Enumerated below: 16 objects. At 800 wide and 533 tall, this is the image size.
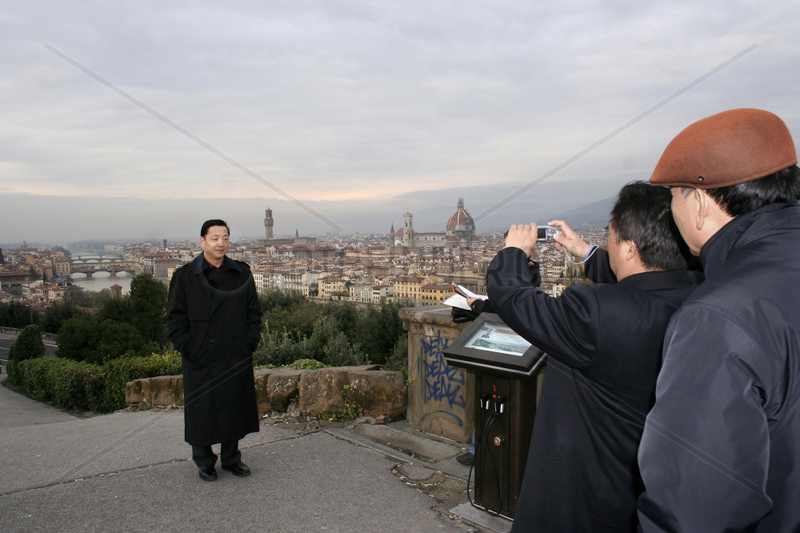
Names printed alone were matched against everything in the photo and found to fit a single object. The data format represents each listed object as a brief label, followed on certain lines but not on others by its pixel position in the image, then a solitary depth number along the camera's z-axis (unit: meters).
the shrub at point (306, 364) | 6.30
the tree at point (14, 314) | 52.06
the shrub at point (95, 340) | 28.00
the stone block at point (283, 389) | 5.11
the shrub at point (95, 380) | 8.34
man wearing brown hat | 0.95
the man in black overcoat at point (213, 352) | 3.57
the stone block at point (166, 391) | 6.15
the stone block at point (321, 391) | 4.83
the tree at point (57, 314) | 47.78
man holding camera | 1.52
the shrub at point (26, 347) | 20.59
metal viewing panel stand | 2.85
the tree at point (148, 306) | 31.44
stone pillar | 3.96
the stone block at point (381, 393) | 4.62
